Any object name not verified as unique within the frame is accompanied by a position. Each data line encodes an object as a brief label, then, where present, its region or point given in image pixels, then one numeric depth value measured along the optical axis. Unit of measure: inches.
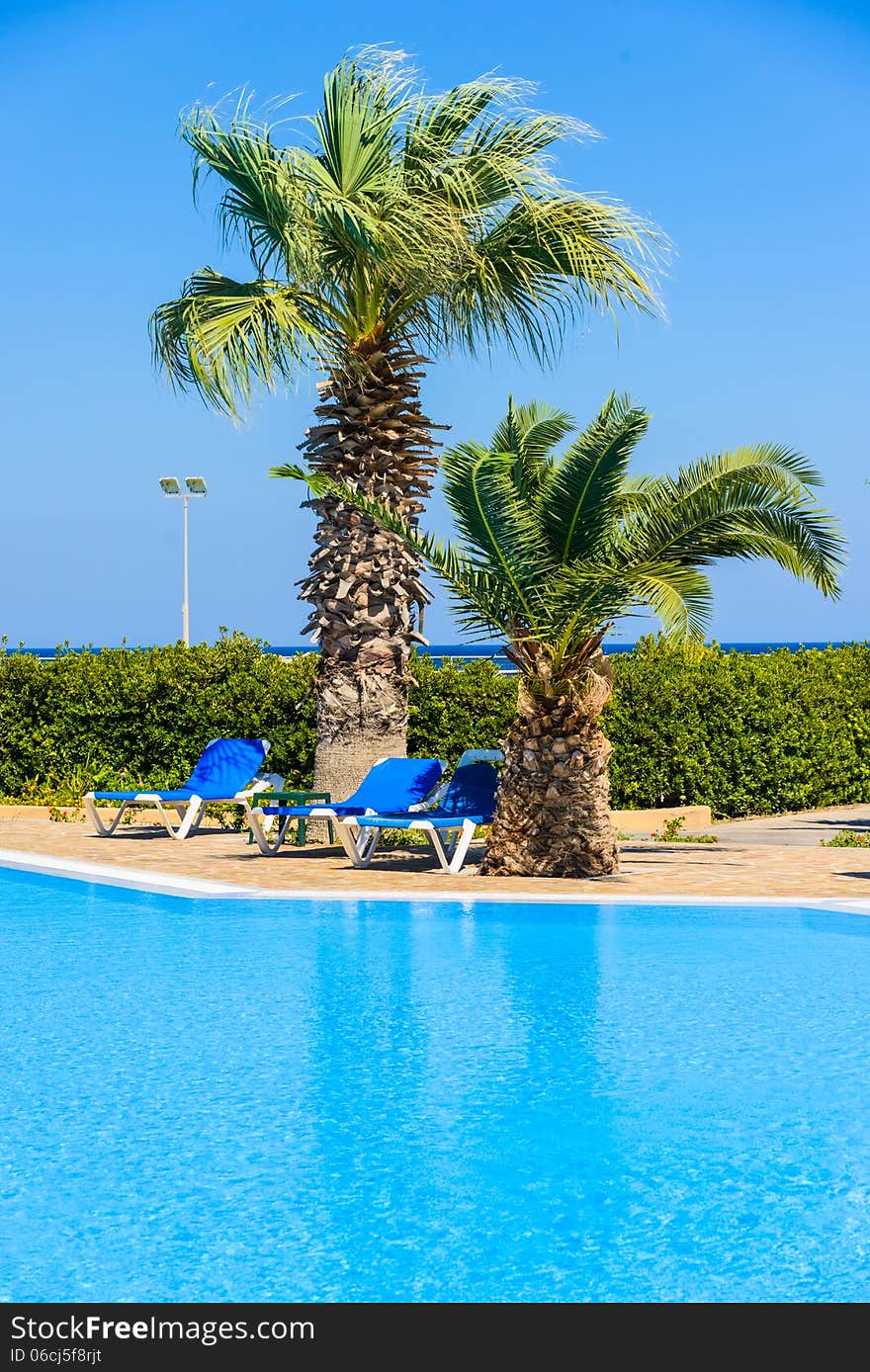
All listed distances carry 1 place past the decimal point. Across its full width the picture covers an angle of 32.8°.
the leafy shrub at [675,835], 616.0
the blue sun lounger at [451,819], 503.5
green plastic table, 580.4
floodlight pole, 1633.9
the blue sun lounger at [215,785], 614.9
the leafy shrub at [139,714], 699.4
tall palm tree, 534.9
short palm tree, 482.6
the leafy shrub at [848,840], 595.9
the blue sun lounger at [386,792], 518.3
